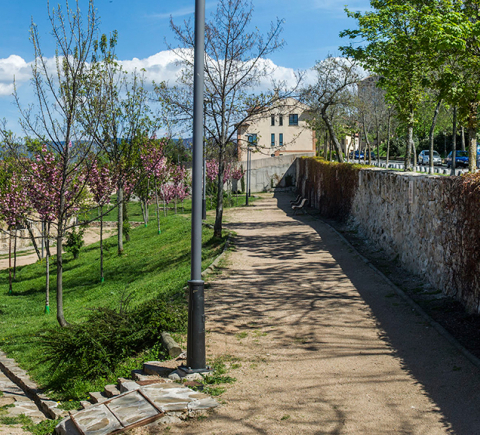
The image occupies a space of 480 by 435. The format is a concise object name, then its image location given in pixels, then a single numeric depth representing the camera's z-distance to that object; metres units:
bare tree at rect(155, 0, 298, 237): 17.95
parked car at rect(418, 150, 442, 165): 52.81
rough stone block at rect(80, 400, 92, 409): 6.57
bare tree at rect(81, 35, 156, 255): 11.84
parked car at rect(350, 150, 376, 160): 70.80
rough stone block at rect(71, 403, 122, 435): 5.16
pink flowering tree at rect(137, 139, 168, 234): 25.79
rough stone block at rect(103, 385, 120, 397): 6.55
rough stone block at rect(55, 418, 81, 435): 5.35
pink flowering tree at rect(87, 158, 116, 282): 20.18
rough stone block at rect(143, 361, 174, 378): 6.77
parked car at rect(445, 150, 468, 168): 45.41
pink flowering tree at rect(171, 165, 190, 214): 42.91
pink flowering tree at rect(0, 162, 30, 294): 22.37
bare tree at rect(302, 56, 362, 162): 27.52
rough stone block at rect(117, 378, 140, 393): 6.22
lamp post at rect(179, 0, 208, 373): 6.70
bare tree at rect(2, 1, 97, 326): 10.80
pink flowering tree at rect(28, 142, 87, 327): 11.08
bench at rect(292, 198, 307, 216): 27.39
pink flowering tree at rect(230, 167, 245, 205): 47.62
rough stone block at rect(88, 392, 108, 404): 6.58
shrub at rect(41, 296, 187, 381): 7.78
